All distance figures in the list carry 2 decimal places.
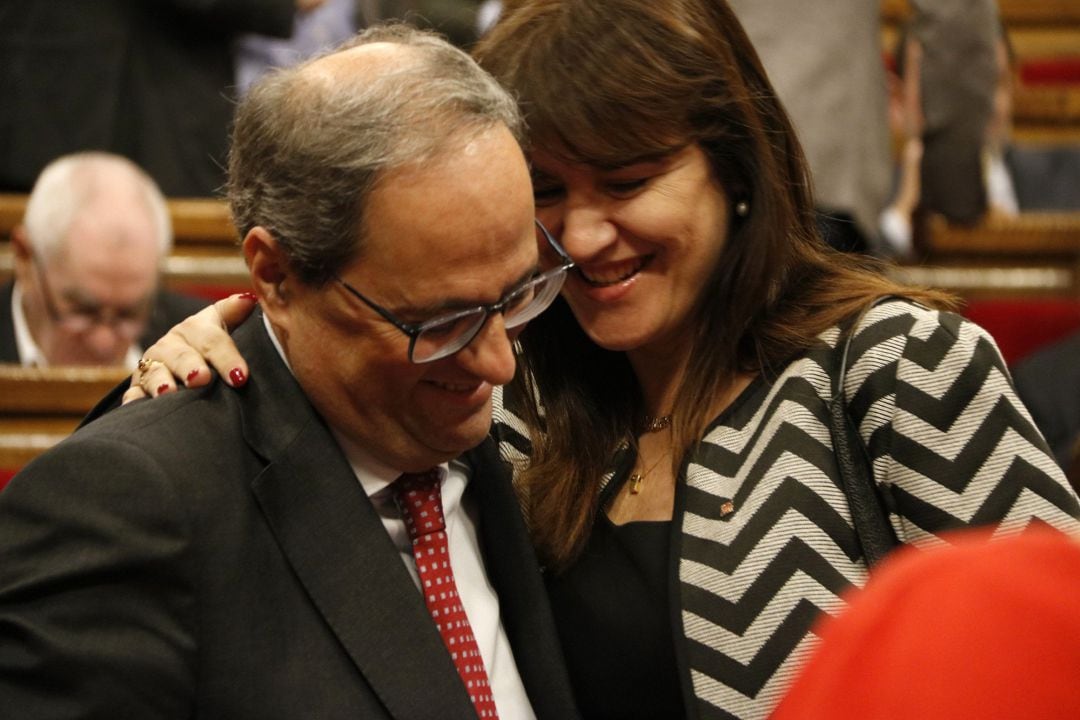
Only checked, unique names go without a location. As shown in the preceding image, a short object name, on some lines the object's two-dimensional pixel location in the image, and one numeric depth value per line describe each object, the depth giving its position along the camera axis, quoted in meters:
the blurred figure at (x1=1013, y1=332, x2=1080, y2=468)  7.25
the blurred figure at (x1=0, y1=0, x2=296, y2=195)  7.89
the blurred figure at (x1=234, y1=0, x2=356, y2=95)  8.37
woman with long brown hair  3.16
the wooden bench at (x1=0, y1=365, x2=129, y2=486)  5.87
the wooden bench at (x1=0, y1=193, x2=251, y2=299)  8.13
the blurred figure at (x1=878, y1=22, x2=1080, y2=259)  9.83
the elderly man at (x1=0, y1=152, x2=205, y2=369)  7.37
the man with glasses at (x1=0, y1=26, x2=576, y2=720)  2.61
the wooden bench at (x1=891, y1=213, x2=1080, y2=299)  8.54
